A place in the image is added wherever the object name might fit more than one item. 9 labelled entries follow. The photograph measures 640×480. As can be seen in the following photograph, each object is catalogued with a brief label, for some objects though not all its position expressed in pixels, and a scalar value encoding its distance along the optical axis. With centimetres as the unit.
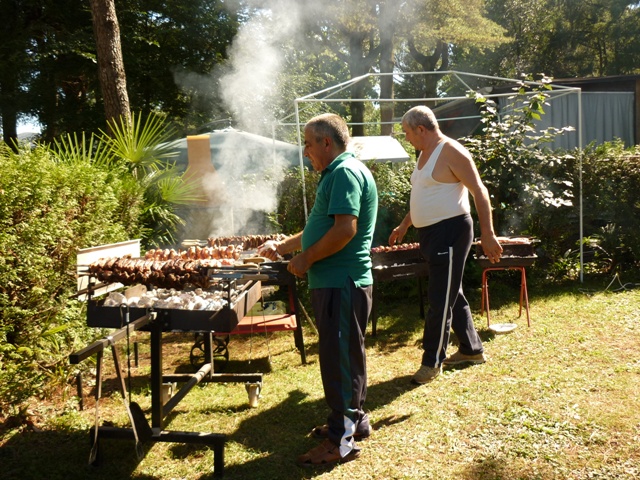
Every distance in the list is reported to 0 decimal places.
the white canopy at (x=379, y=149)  1109
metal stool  644
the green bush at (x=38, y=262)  404
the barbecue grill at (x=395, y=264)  663
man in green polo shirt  348
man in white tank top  461
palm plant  697
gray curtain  1541
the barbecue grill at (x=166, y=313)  351
